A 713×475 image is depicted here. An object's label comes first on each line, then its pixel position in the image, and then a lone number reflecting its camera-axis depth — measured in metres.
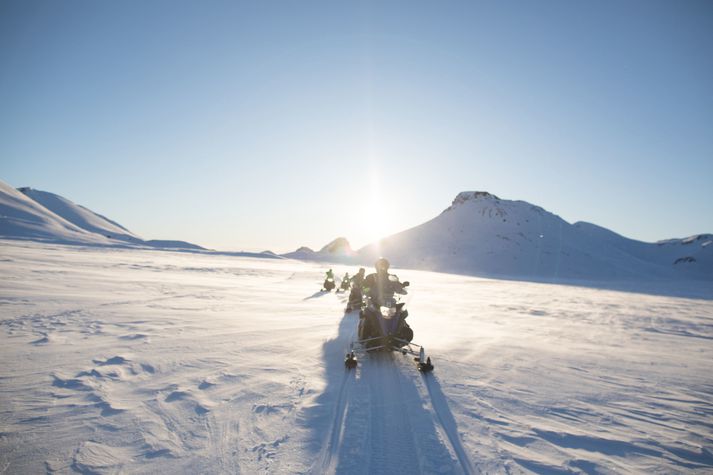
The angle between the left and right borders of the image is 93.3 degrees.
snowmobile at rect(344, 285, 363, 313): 15.03
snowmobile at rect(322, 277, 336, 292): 23.39
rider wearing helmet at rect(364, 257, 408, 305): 9.01
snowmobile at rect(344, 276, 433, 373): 7.90
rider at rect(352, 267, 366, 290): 15.07
